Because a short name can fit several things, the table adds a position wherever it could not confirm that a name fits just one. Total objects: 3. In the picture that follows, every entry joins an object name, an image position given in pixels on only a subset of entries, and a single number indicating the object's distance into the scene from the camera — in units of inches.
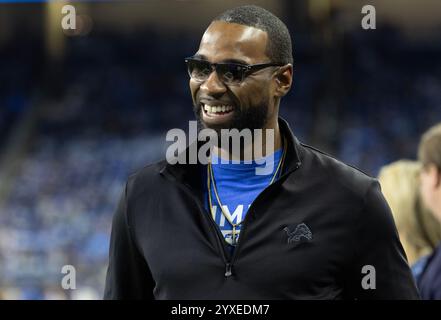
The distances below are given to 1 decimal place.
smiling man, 136.6
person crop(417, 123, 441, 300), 179.5
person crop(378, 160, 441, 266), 202.7
